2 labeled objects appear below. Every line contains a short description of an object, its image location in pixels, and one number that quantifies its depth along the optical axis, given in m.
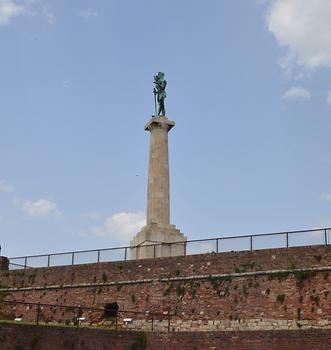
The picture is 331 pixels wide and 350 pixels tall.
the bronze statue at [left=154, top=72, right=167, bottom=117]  36.36
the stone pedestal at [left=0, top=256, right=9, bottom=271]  33.53
